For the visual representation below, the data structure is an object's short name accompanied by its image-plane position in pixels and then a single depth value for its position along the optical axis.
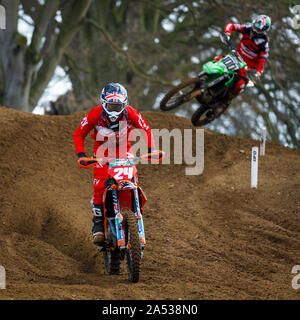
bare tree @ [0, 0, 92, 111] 32.78
